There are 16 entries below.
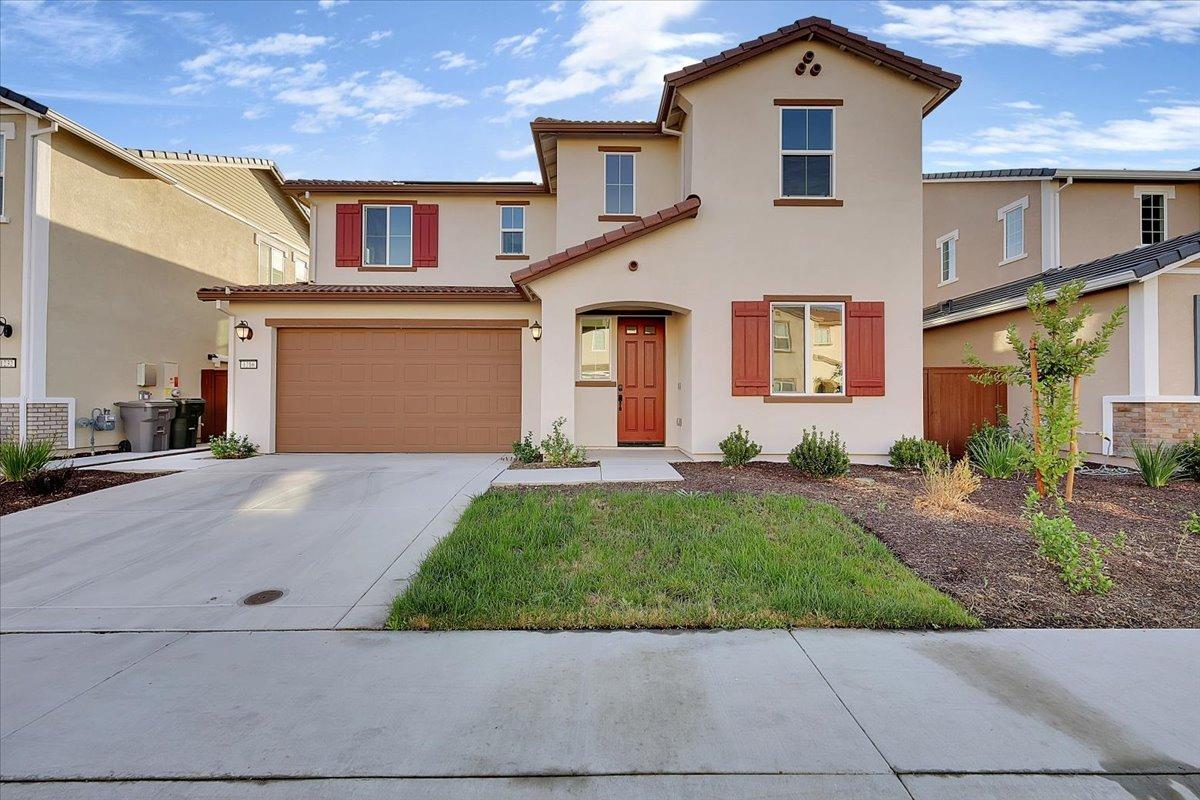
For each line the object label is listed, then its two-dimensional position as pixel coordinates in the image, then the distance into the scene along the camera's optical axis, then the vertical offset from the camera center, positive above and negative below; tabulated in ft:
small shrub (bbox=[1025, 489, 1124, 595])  13.66 -3.84
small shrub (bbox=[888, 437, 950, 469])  28.78 -2.39
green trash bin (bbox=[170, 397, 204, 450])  42.16 -1.38
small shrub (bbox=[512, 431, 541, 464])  30.83 -2.57
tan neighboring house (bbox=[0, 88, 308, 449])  34.78 +10.08
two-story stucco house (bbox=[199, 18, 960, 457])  31.32 +8.70
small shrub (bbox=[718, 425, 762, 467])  29.09 -2.25
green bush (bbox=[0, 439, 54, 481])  24.26 -2.46
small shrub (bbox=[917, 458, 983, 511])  20.59 -3.09
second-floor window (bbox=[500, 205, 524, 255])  43.83 +14.29
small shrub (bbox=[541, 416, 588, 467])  29.99 -2.41
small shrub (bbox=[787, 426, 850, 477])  26.43 -2.48
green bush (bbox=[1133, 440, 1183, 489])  24.72 -2.56
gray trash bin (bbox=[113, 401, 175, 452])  39.17 -1.23
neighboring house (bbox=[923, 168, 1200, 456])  28.99 +8.57
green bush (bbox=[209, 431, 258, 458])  34.22 -2.59
